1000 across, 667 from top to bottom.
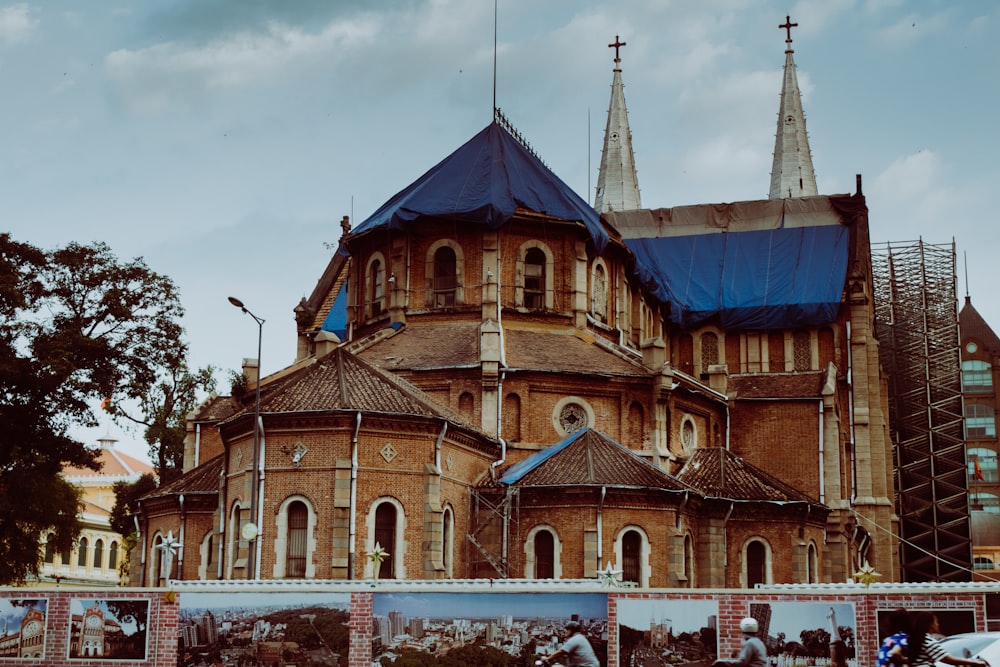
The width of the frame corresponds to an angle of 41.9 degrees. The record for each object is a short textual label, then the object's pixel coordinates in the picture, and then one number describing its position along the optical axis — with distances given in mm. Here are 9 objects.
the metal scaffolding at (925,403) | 75250
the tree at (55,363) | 45469
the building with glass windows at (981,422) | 101250
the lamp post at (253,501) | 32991
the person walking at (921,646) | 14266
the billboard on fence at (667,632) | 21859
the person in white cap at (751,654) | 15969
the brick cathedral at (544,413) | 36406
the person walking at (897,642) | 14234
